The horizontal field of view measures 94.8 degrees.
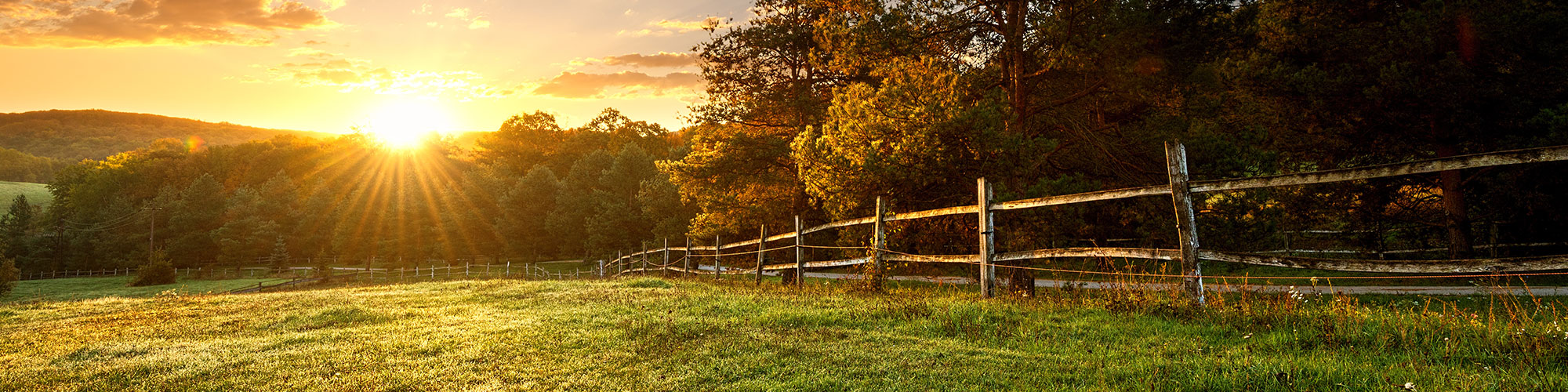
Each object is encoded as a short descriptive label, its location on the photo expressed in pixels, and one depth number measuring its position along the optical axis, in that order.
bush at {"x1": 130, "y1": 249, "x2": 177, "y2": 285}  54.53
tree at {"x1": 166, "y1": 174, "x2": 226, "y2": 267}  69.69
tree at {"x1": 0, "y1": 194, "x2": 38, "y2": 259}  72.00
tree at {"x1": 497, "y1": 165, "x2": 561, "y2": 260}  65.06
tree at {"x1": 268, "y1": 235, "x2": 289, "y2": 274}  68.49
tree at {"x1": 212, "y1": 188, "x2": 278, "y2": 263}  66.56
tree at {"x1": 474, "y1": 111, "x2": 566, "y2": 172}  83.81
